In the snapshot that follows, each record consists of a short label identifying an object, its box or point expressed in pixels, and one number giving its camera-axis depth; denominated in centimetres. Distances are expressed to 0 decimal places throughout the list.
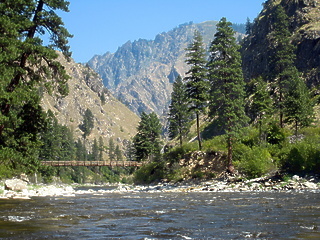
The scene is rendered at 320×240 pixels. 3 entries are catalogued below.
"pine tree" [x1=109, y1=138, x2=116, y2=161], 19600
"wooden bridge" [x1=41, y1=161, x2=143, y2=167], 8616
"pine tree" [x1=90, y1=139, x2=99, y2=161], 18305
